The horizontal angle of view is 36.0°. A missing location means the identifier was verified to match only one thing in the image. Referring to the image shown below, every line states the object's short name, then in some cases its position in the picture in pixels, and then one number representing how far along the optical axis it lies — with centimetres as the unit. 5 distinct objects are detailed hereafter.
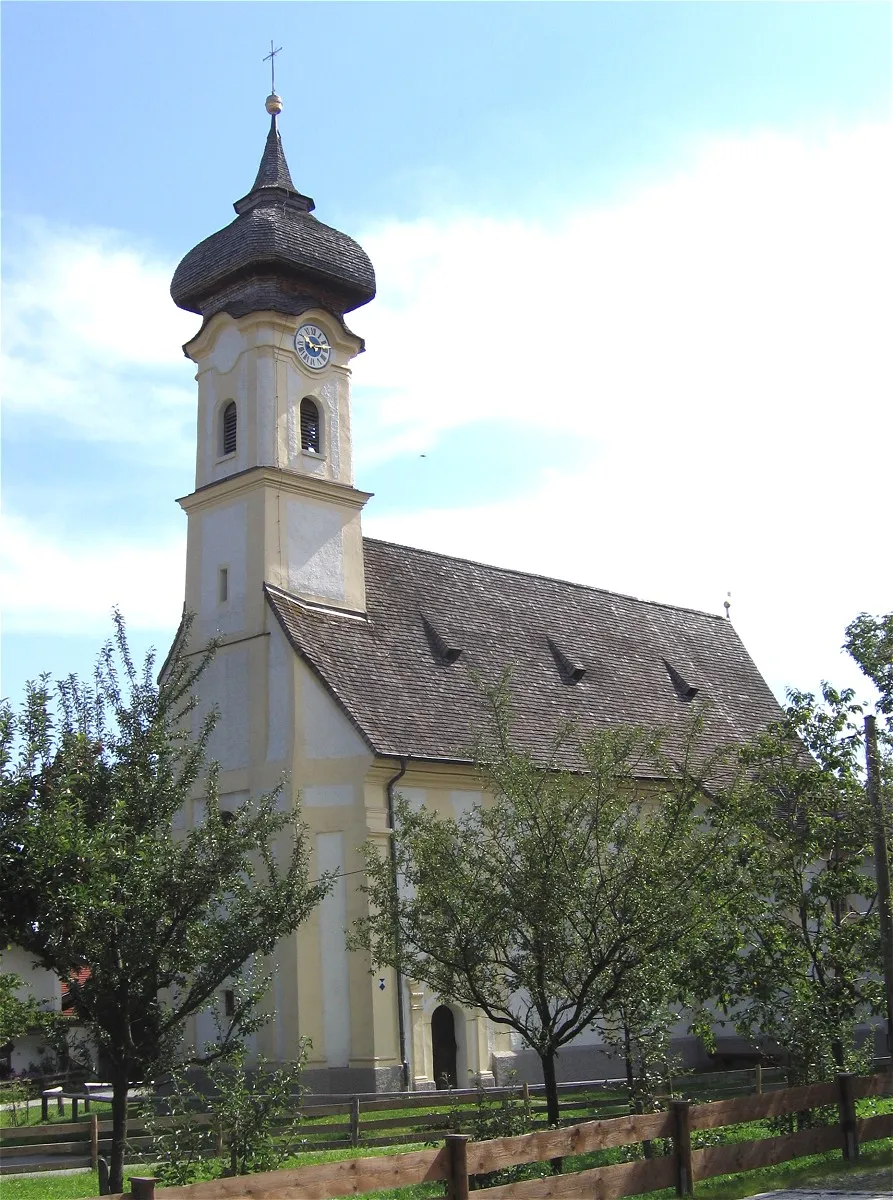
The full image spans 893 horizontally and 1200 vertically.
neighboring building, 4116
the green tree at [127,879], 1258
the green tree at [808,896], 1562
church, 2631
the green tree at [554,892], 1437
